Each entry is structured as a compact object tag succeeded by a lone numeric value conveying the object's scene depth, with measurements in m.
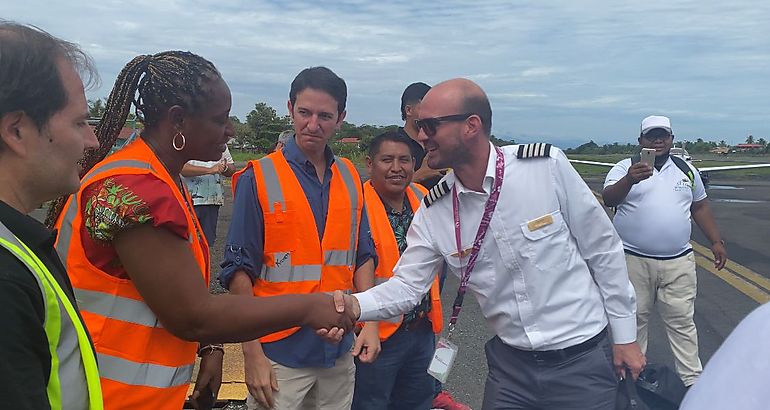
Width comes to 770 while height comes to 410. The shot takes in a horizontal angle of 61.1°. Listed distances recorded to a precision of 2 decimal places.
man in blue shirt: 2.95
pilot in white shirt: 2.85
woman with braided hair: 1.74
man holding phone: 5.08
